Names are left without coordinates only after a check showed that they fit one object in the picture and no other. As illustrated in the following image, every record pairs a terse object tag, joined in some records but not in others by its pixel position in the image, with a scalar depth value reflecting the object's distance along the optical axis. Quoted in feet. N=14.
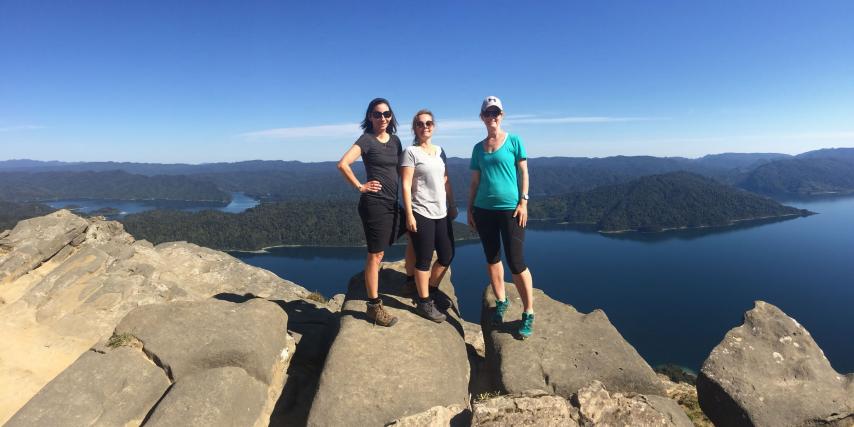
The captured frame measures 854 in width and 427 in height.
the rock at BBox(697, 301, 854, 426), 17.56
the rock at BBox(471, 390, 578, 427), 13.78
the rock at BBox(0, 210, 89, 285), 38.63
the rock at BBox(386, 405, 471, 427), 15.02
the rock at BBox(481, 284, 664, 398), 19.07
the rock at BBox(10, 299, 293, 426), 16.69
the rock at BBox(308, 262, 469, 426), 16.58
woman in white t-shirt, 19.29
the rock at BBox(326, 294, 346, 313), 35.73
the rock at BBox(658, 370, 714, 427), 21.13
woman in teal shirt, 19.44
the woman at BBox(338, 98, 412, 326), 19.31
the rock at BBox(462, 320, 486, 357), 29.67
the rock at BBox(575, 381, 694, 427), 14.03
